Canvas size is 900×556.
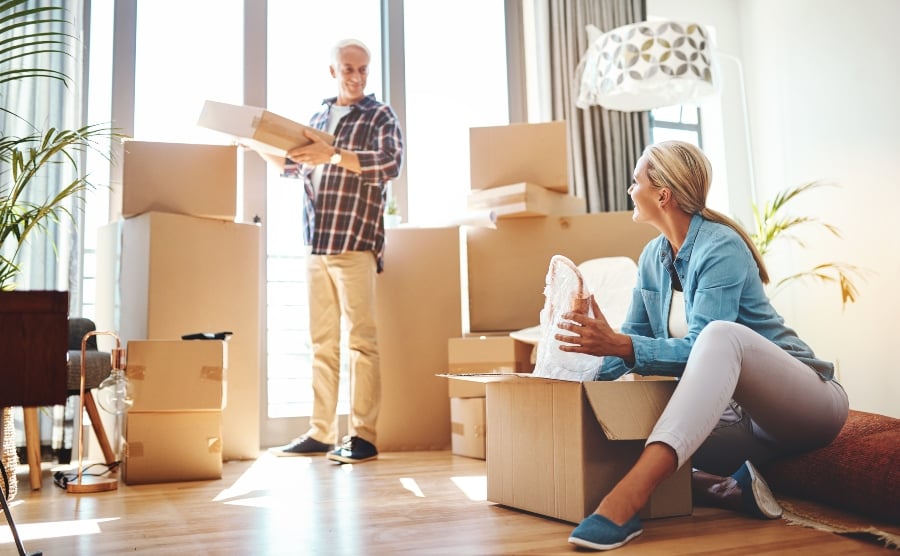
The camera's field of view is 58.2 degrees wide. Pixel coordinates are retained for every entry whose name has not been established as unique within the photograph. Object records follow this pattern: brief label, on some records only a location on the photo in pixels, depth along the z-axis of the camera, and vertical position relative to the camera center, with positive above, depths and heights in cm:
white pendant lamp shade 288 +103
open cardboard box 151 -19
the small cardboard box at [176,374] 235 -5
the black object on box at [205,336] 248 +6
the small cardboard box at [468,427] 284 -28
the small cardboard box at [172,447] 235 -27
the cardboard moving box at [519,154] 320 +76
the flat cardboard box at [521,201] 308 +57
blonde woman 140 -3
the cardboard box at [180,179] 271 +60
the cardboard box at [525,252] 317 +37
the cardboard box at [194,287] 268 +23
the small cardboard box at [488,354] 289 -2
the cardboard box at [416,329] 309 +8
